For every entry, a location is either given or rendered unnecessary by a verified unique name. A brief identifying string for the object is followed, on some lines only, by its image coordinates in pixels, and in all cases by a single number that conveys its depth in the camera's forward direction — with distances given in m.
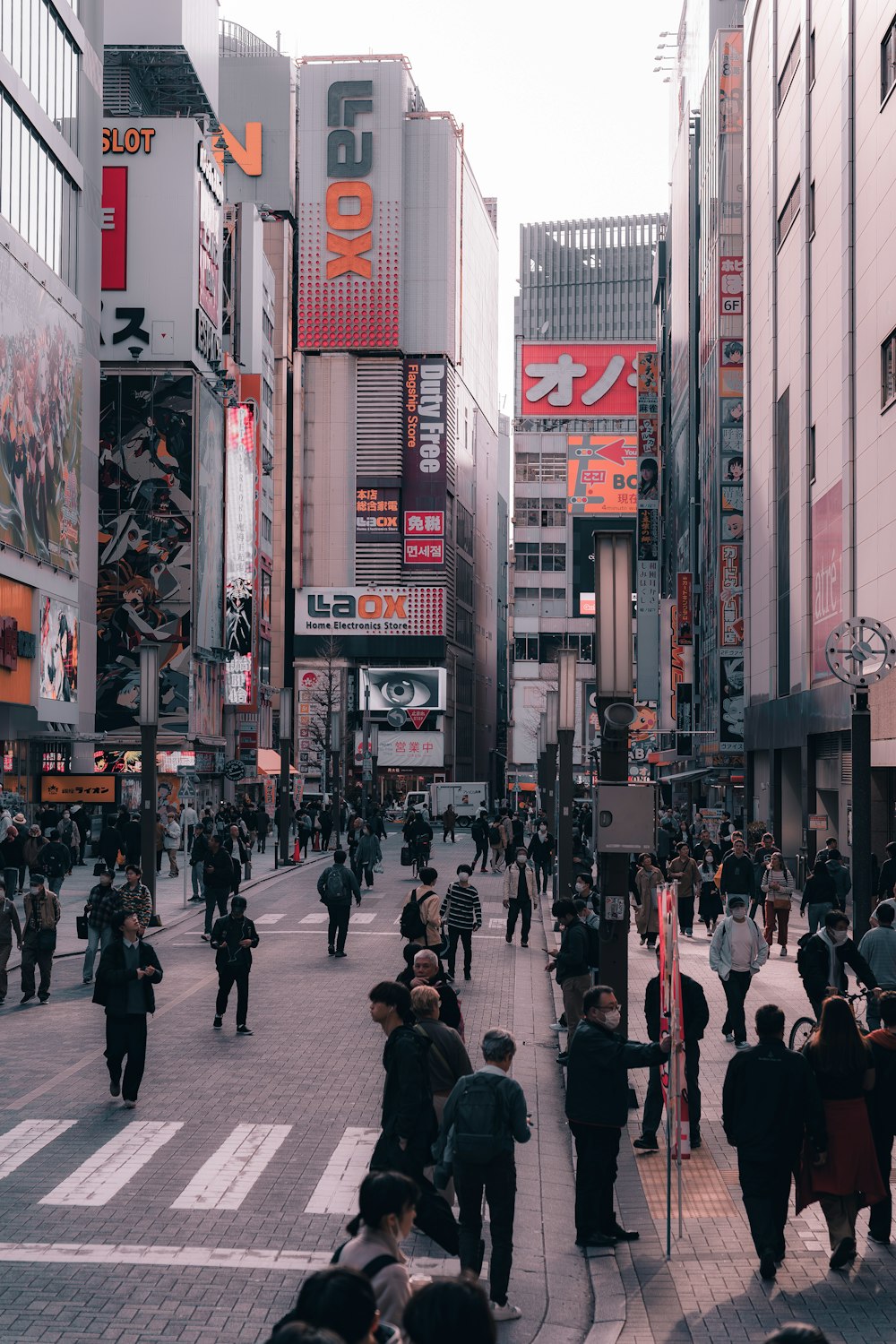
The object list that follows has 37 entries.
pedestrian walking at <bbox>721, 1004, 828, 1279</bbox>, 9.65
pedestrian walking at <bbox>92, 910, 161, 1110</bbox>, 14.40
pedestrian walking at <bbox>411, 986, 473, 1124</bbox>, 10.27
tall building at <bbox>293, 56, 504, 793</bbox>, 124.38
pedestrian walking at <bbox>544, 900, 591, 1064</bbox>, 16.52
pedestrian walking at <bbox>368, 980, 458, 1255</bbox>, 9.55
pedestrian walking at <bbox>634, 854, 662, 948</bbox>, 25.45
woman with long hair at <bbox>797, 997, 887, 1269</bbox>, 9.80
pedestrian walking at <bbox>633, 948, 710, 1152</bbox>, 12.84
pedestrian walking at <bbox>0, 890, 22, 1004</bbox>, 19.39
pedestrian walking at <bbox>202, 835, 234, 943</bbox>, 27.38
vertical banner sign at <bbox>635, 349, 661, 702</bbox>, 87.38
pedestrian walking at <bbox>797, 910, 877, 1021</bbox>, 14.51
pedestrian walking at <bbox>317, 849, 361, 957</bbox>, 24.73
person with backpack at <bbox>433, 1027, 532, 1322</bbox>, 8.93
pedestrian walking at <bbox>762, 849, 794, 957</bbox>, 26.83
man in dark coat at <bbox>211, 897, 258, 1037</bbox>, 17.80
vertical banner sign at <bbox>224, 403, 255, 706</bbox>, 84.38
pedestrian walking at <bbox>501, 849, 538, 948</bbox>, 27.11
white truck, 92.88
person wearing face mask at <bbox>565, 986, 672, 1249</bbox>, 10.15
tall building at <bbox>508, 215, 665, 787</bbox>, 145.38
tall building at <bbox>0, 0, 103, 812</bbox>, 48.06
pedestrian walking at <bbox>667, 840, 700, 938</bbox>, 28.61
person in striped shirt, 22.61
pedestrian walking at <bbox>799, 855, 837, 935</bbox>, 23.69
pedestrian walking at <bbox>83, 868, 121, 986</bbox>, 20.81
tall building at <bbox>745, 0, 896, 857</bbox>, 34.44
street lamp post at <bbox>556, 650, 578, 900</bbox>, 28.70
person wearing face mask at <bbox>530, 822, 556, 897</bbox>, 39.97
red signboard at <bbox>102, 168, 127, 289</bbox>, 75.31
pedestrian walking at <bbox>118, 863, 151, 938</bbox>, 19.53
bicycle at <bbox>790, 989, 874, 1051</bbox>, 13.45
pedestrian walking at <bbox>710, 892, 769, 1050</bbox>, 16.44
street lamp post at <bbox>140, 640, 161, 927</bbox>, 30.11
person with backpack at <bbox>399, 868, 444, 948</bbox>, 19.84
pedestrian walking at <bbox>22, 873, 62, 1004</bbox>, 20.42
